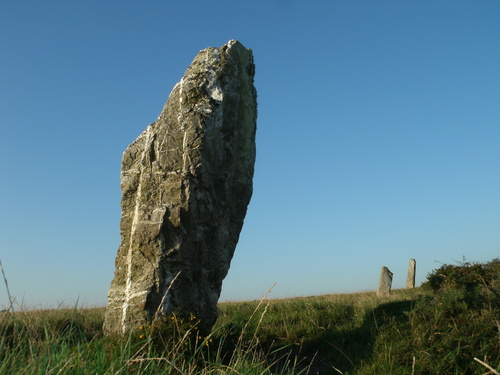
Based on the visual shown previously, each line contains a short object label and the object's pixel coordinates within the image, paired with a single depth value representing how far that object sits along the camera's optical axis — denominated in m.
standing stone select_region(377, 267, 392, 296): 19.27
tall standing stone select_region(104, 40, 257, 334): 9.45
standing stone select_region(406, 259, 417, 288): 23.22
